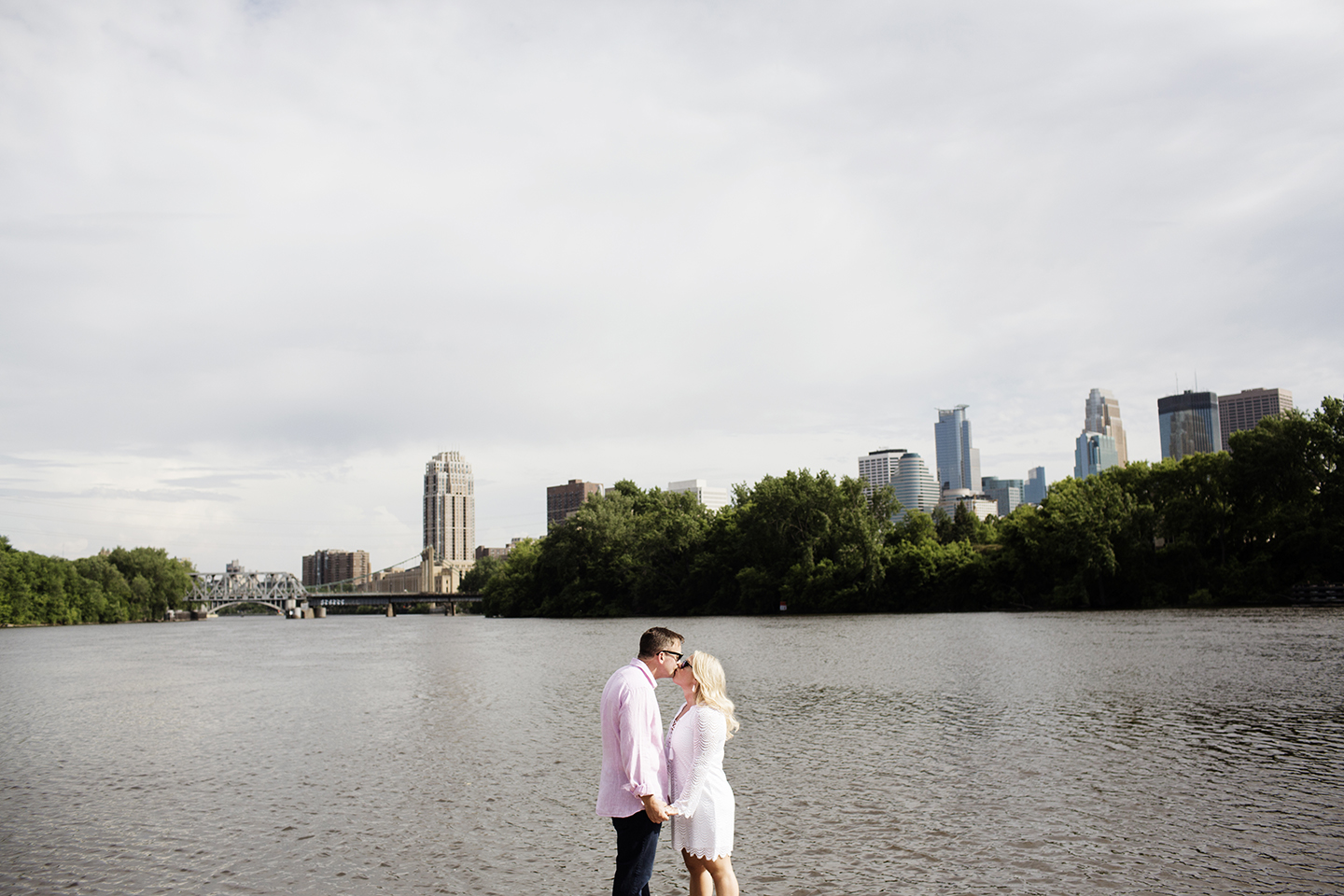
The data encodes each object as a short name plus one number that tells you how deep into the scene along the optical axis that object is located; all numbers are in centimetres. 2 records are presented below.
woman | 629
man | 634
